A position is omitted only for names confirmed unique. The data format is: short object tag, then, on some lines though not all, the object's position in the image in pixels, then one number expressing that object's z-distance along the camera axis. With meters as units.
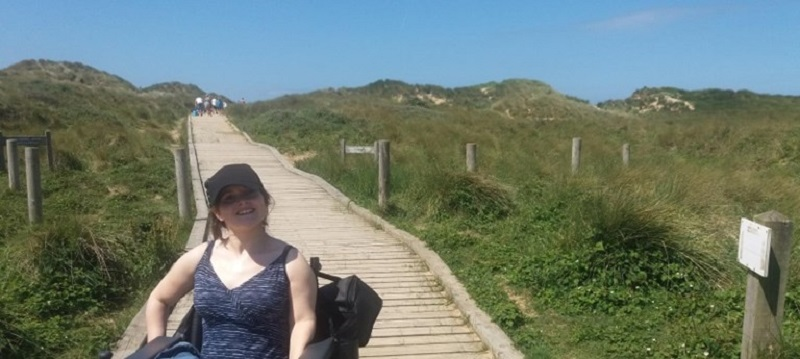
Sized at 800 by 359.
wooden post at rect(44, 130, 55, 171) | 15.09
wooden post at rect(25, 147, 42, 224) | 8.38
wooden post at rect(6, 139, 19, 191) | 12.39
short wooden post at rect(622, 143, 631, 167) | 18.35
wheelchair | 3.13
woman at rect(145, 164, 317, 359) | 2.97
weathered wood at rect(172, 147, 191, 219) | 9.84
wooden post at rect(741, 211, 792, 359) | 4.00
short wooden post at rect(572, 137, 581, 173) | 16.17
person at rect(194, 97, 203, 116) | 48.47
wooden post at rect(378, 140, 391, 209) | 10.57
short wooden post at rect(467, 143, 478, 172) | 11.02
